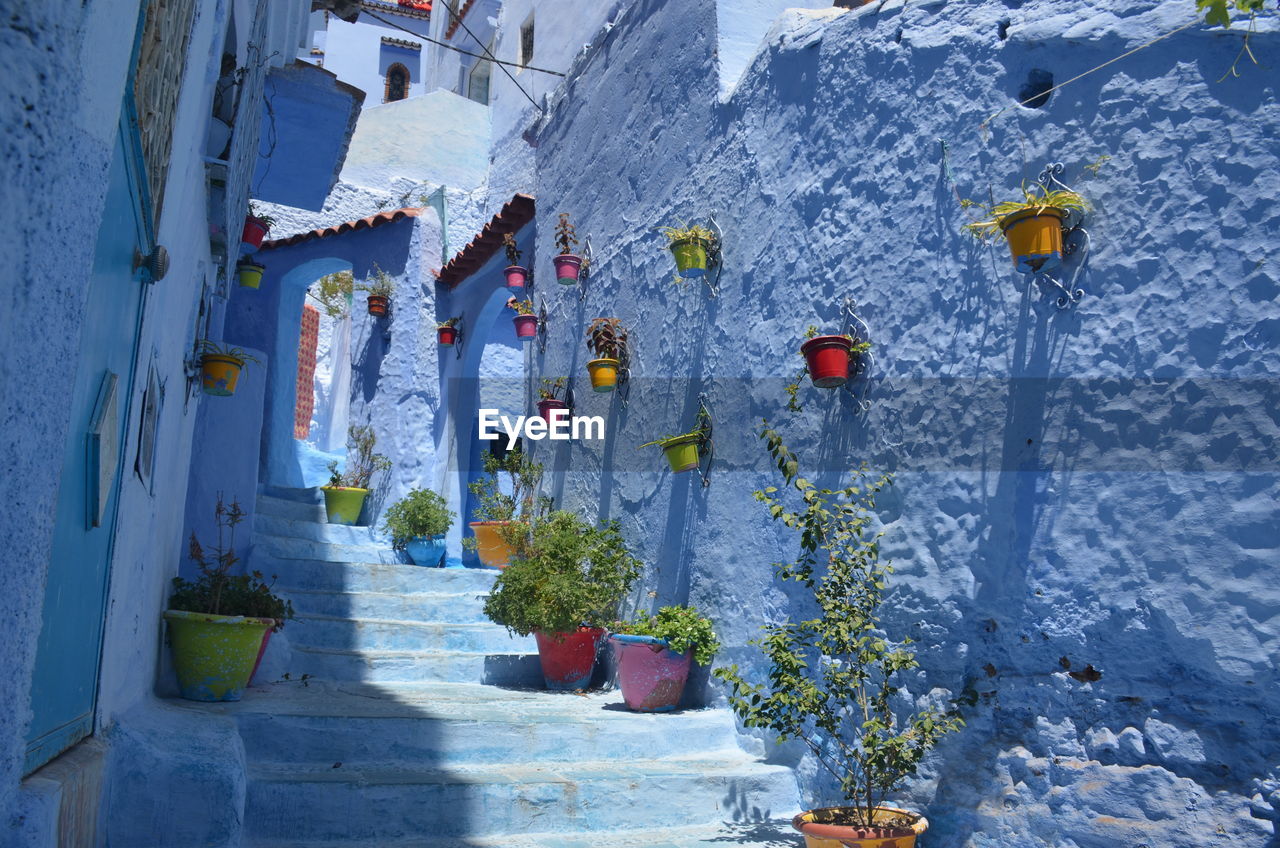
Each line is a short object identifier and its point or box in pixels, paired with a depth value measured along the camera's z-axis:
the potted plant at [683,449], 6.32
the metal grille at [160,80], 2.76
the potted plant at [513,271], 9.63
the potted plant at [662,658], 5.98
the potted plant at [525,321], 9.23
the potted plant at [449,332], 11.02
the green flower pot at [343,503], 10.81
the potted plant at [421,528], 9.81
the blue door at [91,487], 2.50
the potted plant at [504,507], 8.91
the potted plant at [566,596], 6.56
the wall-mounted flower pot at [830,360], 5.11
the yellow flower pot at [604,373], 7.41
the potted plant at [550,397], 8.48
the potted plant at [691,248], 6.46
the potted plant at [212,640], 5.24
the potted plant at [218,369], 6.21
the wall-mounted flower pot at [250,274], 10.85
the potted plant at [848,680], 4.29
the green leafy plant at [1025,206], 4.32
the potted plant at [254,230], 9.34
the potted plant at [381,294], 11.64
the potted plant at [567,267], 8.39
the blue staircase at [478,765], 4.47
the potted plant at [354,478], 10.84
